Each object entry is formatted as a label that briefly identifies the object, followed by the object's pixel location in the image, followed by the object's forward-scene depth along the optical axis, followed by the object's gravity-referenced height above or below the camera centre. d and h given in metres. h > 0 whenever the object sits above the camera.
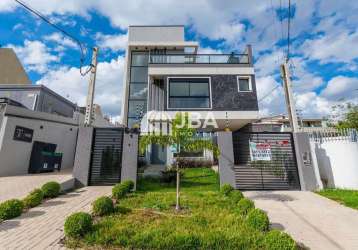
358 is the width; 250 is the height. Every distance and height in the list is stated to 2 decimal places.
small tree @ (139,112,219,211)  5.78 +0.71
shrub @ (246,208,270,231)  3.89 -1.18
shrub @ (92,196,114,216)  4.81 -1.08
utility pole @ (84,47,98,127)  8.73 +3.16
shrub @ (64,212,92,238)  3.62 -1.16
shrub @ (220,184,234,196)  6.68 -0.93
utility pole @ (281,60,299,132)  8.94 +3.00
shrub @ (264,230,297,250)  3.07 -1.26
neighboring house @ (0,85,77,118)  14.17 +4.95
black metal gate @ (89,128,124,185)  8.52 +0.07
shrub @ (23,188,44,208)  5.51 -1.03
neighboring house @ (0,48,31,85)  17.38 +8.58
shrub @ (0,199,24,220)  4.59 -1.10
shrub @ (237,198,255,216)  4.92 -1.13
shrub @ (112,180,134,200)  6.47 -0.93
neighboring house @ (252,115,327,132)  18.67 +5.56
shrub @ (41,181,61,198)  6.43 -0.87
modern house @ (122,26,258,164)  15.21 +5.98
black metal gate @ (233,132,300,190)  8.33 -0.01
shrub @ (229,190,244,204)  5.77 -1.03
